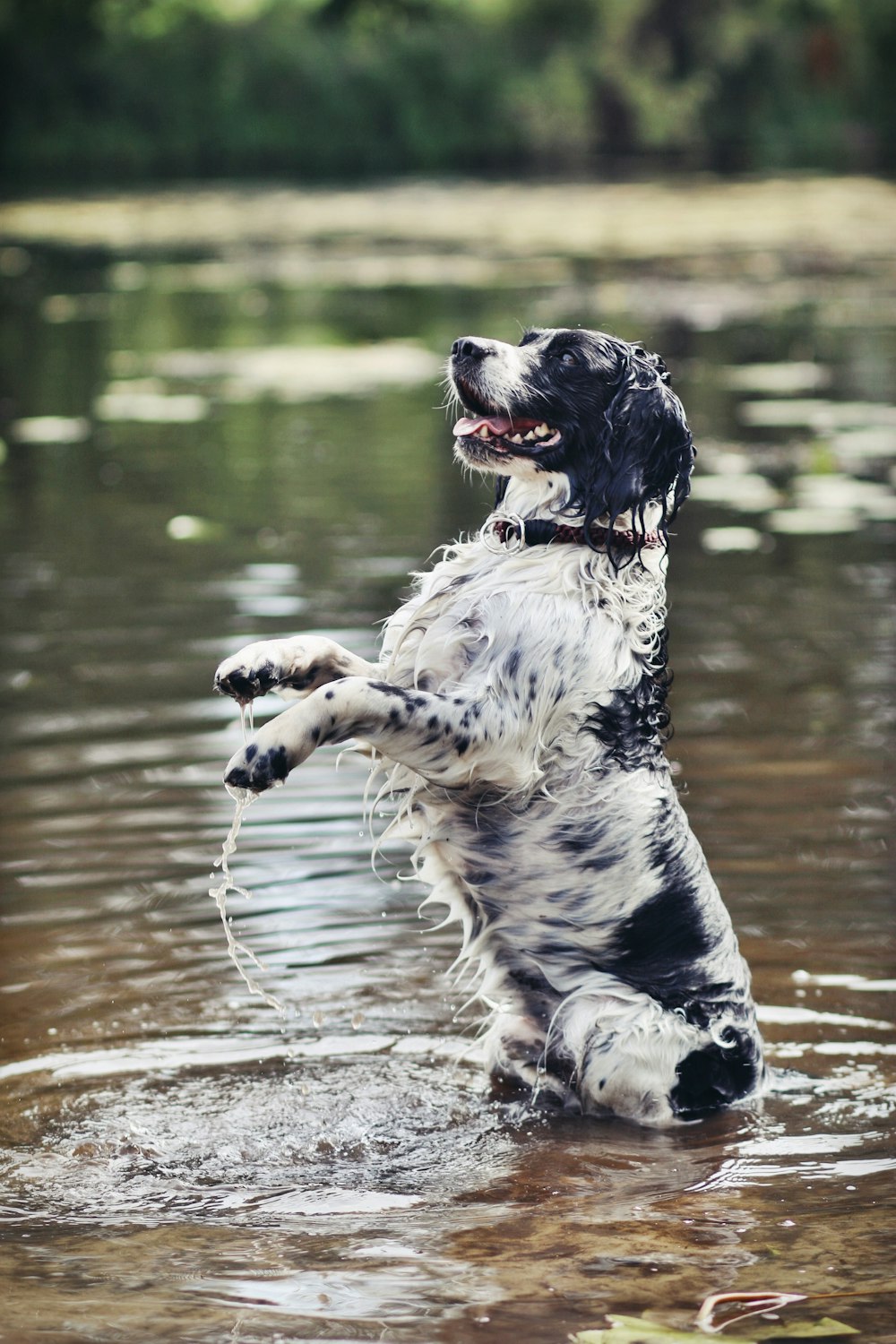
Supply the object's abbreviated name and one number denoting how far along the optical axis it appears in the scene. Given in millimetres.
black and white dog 5184
